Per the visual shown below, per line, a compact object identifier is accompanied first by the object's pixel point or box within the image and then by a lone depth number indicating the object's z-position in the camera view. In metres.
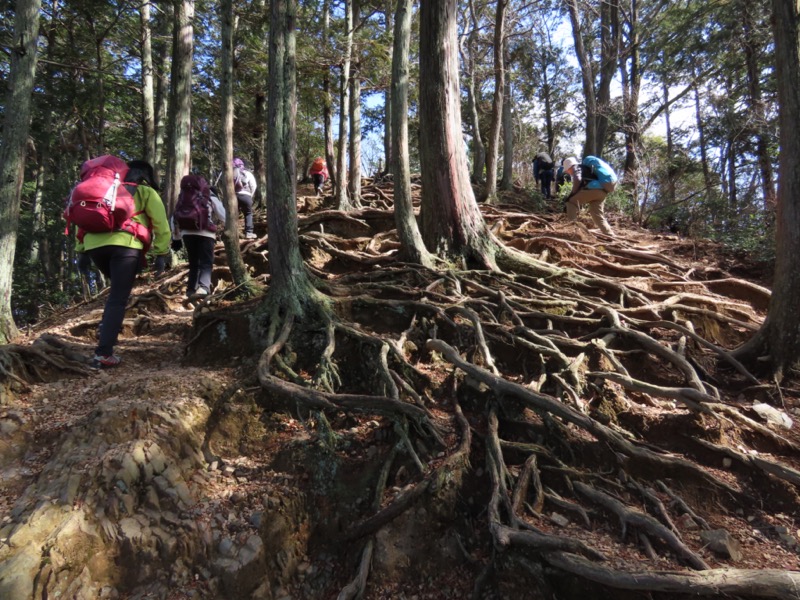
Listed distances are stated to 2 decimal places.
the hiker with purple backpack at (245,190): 7.81
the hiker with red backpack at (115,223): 3.69
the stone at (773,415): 3.30
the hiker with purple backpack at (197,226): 5.37
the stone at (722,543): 2.48
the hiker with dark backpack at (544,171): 13.34
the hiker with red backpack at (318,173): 12.29
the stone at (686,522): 2.68
